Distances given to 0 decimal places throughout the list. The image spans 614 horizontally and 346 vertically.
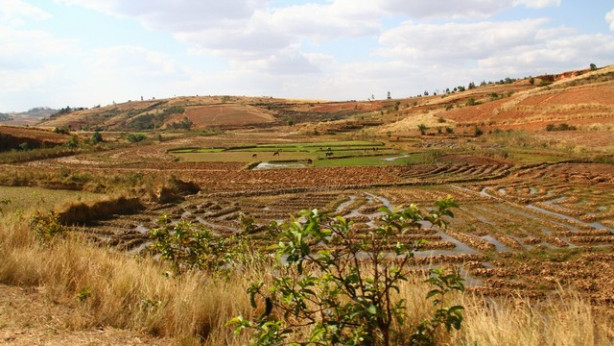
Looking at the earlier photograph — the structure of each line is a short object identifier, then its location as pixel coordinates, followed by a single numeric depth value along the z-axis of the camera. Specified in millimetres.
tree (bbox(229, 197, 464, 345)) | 3010
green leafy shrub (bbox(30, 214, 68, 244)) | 7898
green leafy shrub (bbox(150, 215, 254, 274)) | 6914
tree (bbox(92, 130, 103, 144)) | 56719
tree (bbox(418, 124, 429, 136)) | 56906
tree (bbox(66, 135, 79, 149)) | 48697
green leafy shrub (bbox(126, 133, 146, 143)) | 63062
